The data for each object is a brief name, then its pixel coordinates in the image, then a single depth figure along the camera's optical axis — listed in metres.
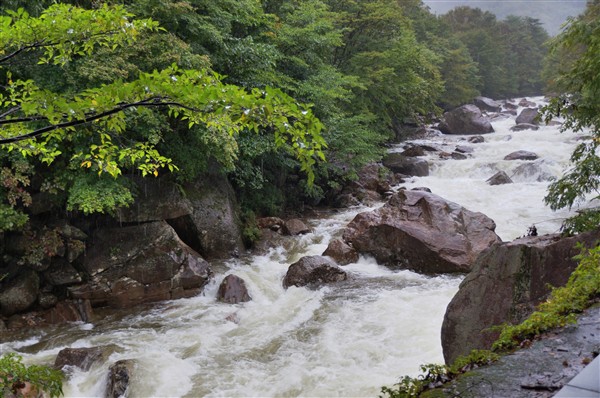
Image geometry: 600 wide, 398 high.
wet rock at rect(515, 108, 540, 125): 31.09
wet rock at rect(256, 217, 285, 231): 14.00
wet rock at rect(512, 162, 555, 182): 18.57
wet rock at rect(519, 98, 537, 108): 41.36
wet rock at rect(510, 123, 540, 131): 29.03
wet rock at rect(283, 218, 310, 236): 13.86
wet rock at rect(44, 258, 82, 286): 9.32
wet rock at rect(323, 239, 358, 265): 11.54
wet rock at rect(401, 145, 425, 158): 24.52
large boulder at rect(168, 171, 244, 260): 11.89
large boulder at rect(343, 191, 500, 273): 10.82
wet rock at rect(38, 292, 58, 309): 8.99
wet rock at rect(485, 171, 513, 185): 18.33
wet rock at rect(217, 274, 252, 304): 9.73
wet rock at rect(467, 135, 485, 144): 26.97
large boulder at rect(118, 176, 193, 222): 10.46
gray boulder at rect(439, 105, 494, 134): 30.19
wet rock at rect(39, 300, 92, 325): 8.86
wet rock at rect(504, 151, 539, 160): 20.93
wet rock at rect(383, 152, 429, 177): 21.58
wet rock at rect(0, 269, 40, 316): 8.64
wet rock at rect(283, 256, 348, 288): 10.29
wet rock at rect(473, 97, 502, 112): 40.97
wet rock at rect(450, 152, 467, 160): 23.14
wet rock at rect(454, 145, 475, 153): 24.35
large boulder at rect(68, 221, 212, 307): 9.52
